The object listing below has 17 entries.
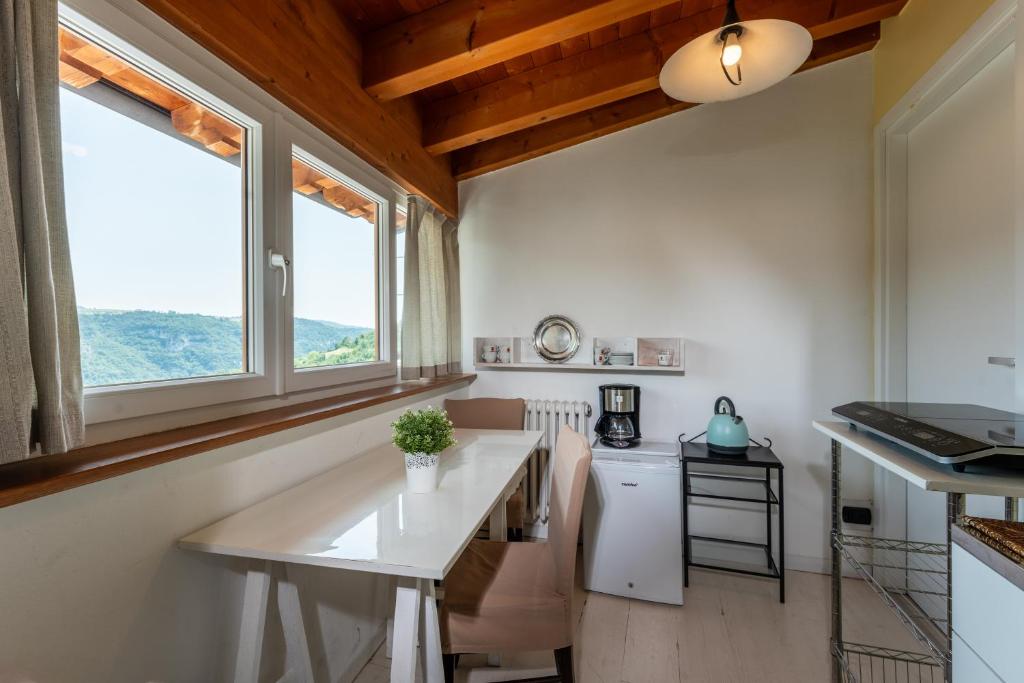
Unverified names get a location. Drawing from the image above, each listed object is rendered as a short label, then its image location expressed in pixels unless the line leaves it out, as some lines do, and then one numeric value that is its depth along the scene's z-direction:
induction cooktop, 0.80
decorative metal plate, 2.58
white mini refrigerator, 1.98
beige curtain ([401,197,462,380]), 2.21
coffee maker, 2.32
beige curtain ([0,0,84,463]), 0.70
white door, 1.49
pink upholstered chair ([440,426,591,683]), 1.16
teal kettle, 2.10
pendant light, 1.30
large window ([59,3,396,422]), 0.97
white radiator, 2.55
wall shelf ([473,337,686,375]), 2.41
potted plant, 1.26
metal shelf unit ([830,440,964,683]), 0.95
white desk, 0.91
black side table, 2.00
